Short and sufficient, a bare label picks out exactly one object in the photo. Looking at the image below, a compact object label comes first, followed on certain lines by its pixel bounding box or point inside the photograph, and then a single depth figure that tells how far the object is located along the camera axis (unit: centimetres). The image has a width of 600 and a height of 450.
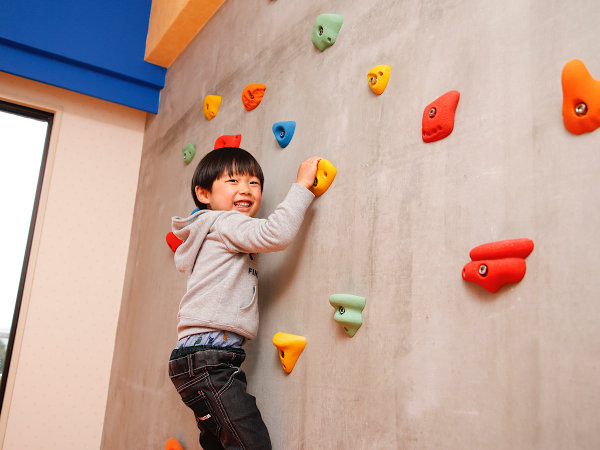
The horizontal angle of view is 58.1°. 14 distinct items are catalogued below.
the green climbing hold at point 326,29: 160
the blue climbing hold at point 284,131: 171
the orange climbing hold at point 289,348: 145
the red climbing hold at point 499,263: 95
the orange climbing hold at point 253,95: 196
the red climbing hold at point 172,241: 234
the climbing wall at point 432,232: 90
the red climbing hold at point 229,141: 204
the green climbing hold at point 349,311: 127
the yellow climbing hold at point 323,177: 147
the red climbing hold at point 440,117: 115
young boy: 144
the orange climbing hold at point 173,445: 196
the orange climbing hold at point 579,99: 89
